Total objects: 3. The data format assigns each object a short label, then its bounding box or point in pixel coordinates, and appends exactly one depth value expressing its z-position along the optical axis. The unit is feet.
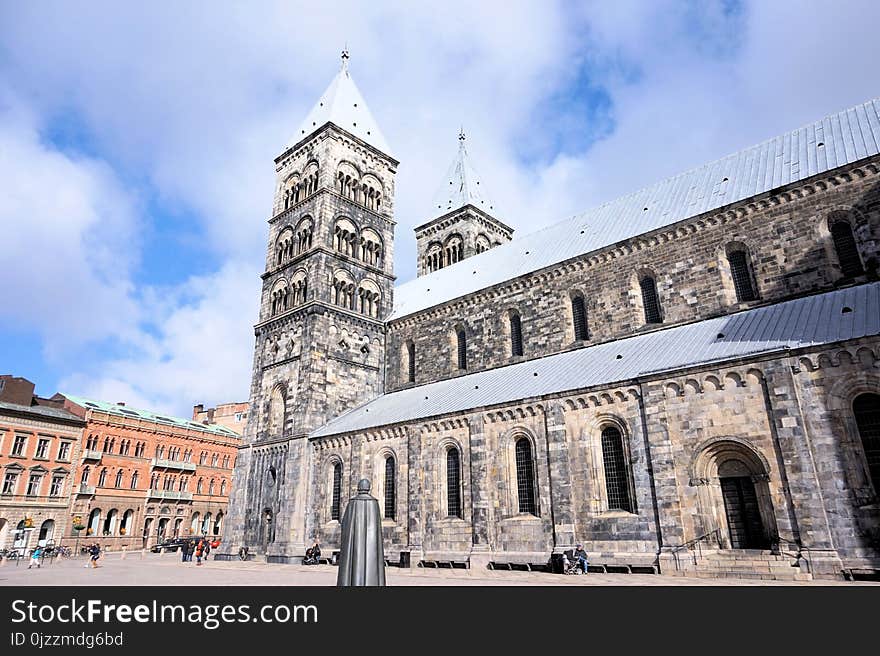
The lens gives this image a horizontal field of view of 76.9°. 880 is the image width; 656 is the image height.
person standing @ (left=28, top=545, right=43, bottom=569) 99.09
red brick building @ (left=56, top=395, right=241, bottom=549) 152.97
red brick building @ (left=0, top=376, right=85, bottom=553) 132.67
